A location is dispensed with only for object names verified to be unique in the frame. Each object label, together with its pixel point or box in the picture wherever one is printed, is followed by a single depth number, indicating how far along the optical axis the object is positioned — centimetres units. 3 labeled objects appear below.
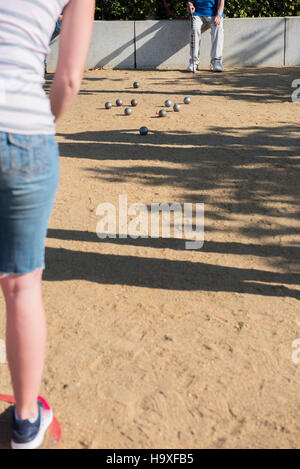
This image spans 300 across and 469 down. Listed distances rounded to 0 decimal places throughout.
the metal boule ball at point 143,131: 820
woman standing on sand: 205
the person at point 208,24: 1332
